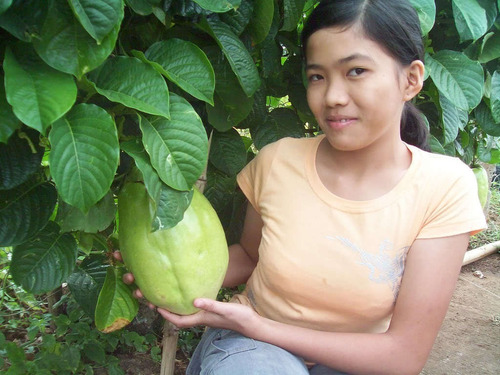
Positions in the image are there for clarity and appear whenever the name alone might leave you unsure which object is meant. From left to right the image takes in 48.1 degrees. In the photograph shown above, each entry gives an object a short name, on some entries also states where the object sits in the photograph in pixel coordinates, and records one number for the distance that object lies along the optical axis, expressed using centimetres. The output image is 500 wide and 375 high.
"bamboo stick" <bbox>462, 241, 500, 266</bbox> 374
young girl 116
